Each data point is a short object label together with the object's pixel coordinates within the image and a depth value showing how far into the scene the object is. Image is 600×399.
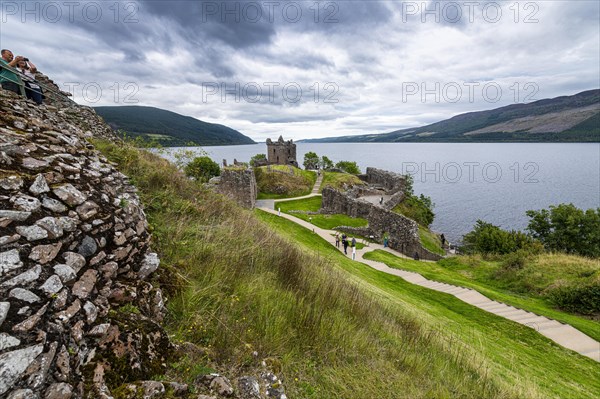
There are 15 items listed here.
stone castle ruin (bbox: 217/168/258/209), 35.38
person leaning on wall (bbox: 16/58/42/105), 9.71
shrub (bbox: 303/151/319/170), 89.12
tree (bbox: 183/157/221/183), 60.44
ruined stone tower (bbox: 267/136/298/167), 78.38
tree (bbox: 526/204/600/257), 35.22
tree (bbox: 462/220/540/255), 34.85
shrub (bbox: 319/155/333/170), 100.00
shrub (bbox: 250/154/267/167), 78.81
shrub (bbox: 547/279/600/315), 15.17
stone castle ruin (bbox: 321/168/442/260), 30.75
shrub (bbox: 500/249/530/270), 21.67
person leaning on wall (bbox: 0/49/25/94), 8.65
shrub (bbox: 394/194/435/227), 48.56
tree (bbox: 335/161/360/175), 84.60
